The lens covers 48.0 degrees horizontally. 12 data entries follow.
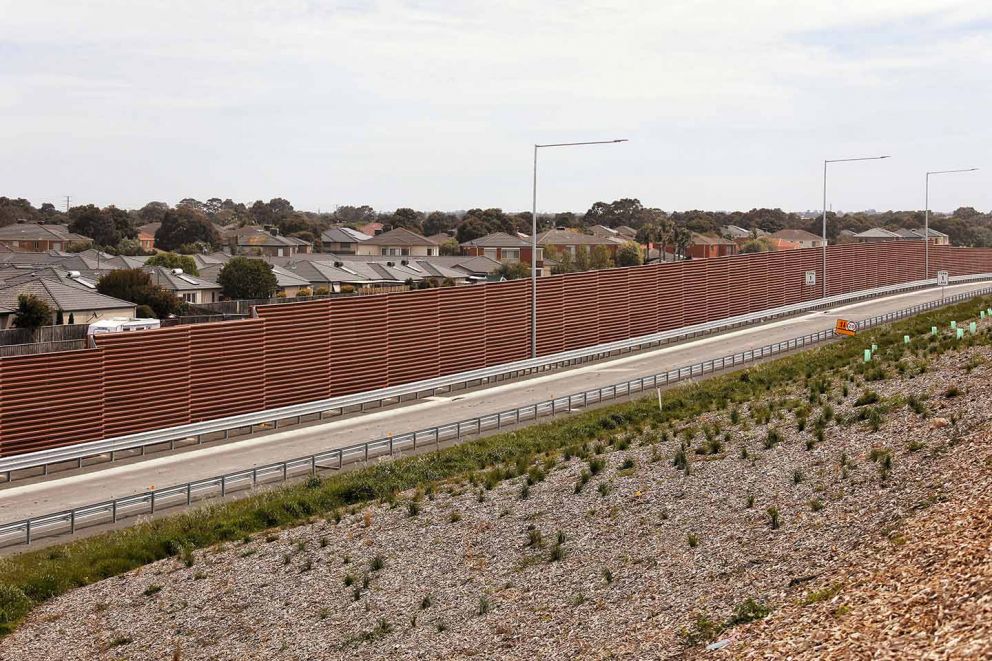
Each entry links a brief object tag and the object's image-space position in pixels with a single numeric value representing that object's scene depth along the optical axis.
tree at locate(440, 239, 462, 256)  153.60
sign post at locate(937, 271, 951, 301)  75.62
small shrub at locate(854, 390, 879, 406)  26.69
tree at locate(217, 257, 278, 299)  80.81
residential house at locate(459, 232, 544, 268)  135.31
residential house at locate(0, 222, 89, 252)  133.25
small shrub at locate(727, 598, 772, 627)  15.56
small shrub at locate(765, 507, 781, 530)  19.41
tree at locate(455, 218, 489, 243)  169.88
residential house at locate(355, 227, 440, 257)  145.25
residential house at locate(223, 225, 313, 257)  134.88
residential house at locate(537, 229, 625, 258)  136.40
